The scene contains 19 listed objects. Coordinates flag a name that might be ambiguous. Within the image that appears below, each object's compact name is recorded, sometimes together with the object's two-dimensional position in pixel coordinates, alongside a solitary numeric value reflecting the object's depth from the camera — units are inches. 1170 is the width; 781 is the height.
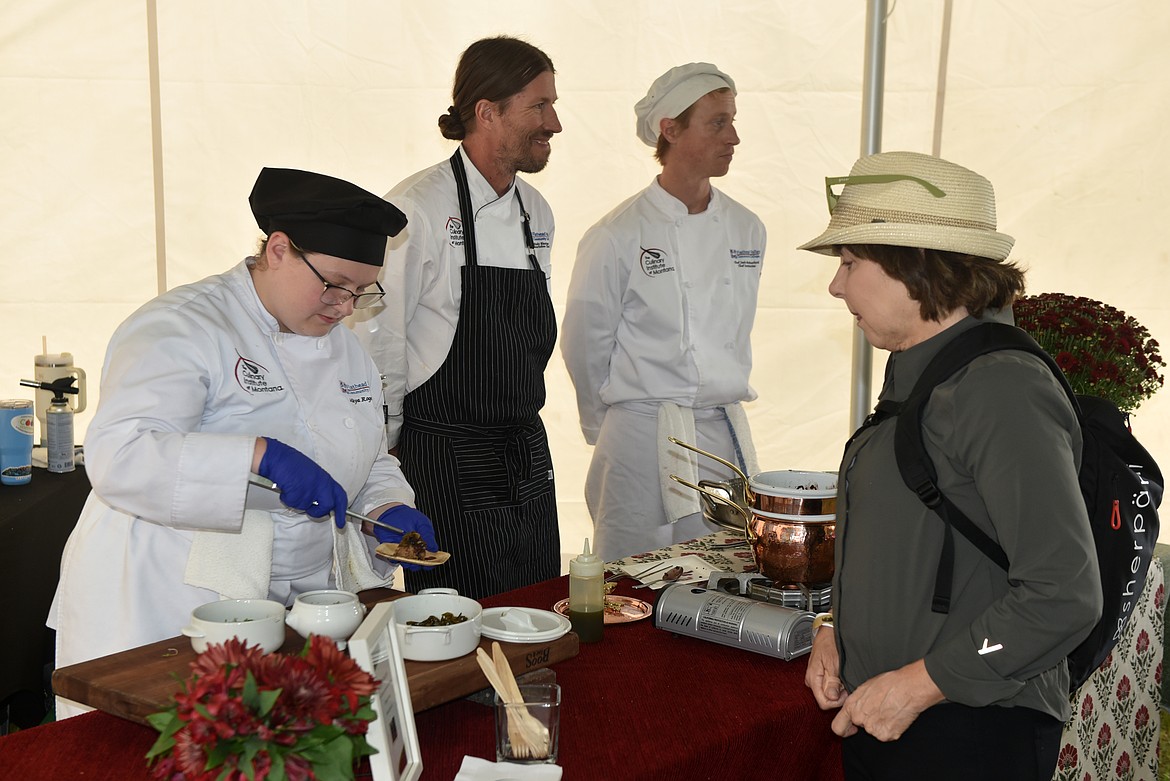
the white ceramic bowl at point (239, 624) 59.9
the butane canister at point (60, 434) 131.9
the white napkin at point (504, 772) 56.1
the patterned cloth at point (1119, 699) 101.6
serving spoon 91.4
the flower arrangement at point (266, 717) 40.3
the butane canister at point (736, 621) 75.3
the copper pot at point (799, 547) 82.4
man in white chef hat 131.0
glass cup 57.2
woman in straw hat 54.9
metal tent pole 155.3
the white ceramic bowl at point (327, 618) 62.7
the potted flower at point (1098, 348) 115.3
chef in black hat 70.6
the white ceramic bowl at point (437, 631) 63.9
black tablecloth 115.5
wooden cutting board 57.4
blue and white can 122.2
